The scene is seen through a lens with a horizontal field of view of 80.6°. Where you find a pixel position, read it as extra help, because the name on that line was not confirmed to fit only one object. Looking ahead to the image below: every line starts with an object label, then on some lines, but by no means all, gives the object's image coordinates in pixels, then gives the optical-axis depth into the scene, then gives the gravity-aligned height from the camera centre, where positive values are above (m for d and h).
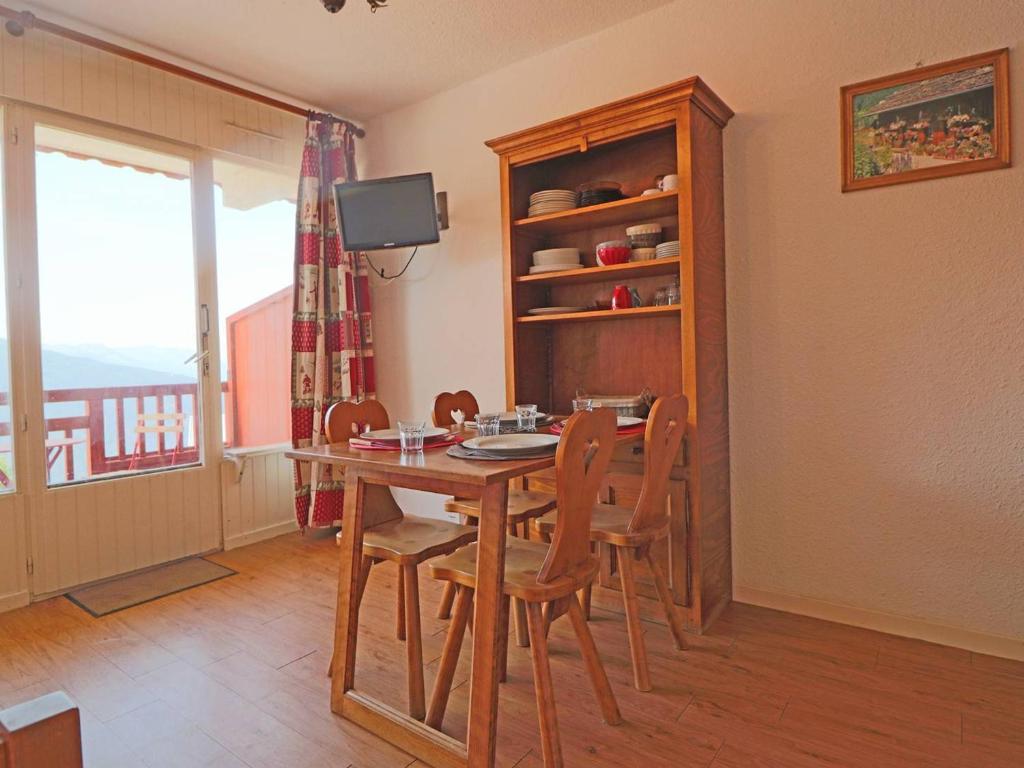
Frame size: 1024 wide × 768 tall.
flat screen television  3.23 +0.91
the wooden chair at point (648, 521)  1.83 -0.48
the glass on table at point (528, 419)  2.05 -0.15
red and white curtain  3.47 +0.36
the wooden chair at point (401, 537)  1.70 -0.49
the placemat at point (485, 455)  1.58 -0.21
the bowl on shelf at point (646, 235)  2.51 +0.57
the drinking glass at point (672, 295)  2.45 +0.31
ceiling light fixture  1.47 +0.92
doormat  2.62 -0.93
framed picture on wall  1.99 +0.84
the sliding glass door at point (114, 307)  2.78 +0.39
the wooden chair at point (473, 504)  2.20 -0.49
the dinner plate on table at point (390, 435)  1.88 -0.18
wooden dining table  1.44 -0.53
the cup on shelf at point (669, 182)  2.30 +0.73
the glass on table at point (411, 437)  1.77 -0.17
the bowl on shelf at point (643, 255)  2.48 +0.49
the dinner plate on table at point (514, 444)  1.61 -0.19
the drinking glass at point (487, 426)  1.95 -0.16
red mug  2.54 +0.31
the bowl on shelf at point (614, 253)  2.52 +0.50
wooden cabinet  2.25 +0.35
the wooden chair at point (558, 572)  1.45 -0.50
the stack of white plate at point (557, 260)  2.71 +0.51
